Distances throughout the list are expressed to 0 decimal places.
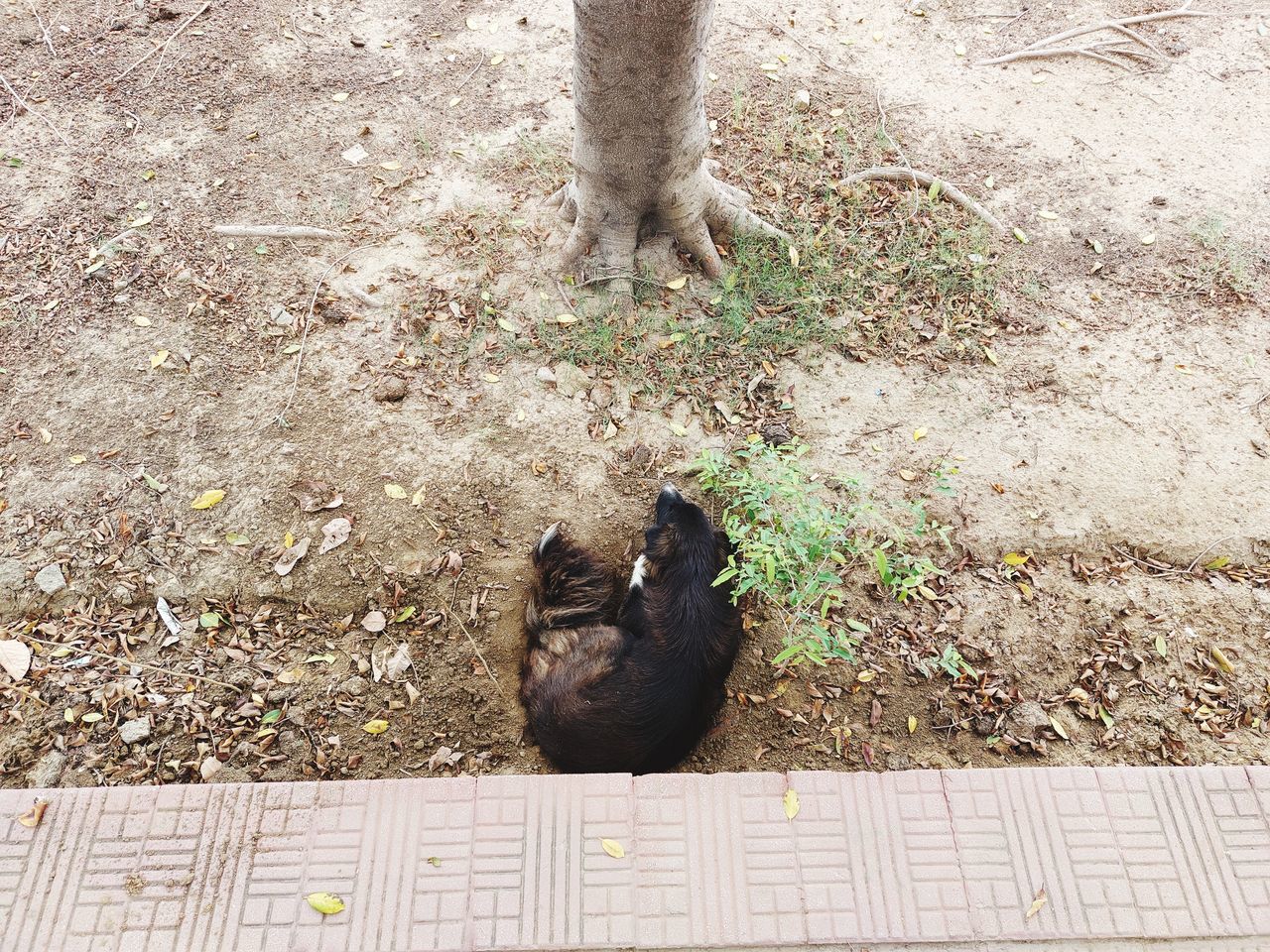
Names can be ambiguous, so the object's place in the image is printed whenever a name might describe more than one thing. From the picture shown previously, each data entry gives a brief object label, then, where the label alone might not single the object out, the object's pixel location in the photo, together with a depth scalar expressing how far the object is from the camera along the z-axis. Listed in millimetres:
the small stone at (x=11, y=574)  3408
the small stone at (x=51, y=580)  3402
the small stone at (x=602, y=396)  4082
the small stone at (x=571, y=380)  4113
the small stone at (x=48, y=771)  3006
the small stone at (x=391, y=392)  4008
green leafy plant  2936
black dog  2953
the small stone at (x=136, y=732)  3094
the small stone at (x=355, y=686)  3283
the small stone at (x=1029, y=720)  3250
